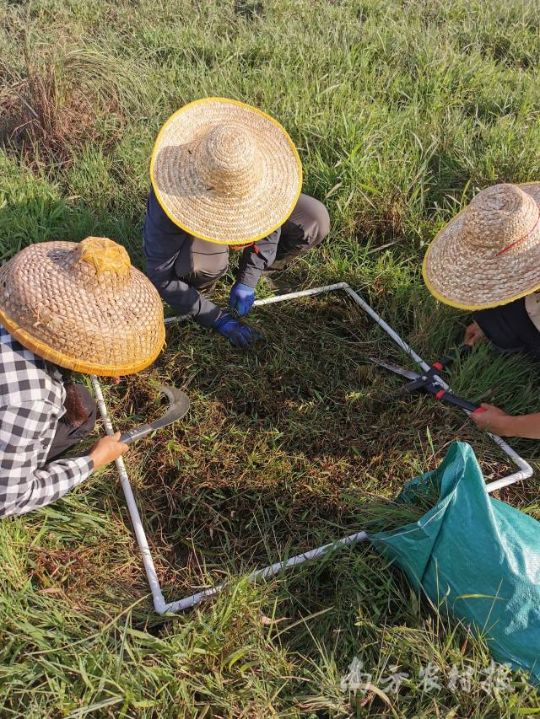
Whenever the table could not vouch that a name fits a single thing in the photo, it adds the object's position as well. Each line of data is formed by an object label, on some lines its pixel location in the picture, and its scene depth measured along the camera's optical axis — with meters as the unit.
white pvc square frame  1.88
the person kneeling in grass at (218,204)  2.16
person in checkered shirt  1.55
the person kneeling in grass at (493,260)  1.93
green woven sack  1.63
